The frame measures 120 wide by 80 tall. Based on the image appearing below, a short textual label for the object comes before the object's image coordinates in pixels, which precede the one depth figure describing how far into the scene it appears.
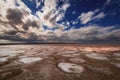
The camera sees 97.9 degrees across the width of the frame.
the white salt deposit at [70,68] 3.40
